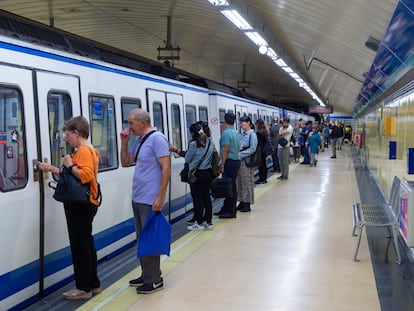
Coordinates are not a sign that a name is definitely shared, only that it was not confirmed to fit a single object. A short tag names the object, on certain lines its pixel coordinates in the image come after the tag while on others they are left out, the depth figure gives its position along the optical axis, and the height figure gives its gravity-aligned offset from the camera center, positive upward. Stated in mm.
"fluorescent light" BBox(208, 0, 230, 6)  7486 +1690
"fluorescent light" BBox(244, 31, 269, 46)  10133 +1669
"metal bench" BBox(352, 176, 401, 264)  5812 -1168
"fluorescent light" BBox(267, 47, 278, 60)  12442 +1653
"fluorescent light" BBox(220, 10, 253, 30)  8305 +1703
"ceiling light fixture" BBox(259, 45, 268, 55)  11858 +1609
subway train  4133 -104
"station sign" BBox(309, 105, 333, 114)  45125 +818
